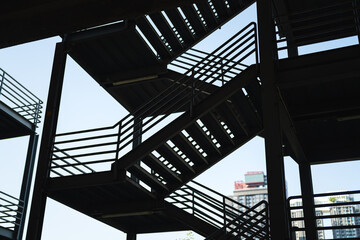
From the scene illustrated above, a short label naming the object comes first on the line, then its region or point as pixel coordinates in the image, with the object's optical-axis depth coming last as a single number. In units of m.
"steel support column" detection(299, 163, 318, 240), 10.65
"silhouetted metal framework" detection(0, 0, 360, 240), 8.63
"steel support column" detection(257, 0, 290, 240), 7.64
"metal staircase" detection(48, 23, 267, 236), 9.84
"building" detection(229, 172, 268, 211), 155.88
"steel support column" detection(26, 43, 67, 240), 10.79
